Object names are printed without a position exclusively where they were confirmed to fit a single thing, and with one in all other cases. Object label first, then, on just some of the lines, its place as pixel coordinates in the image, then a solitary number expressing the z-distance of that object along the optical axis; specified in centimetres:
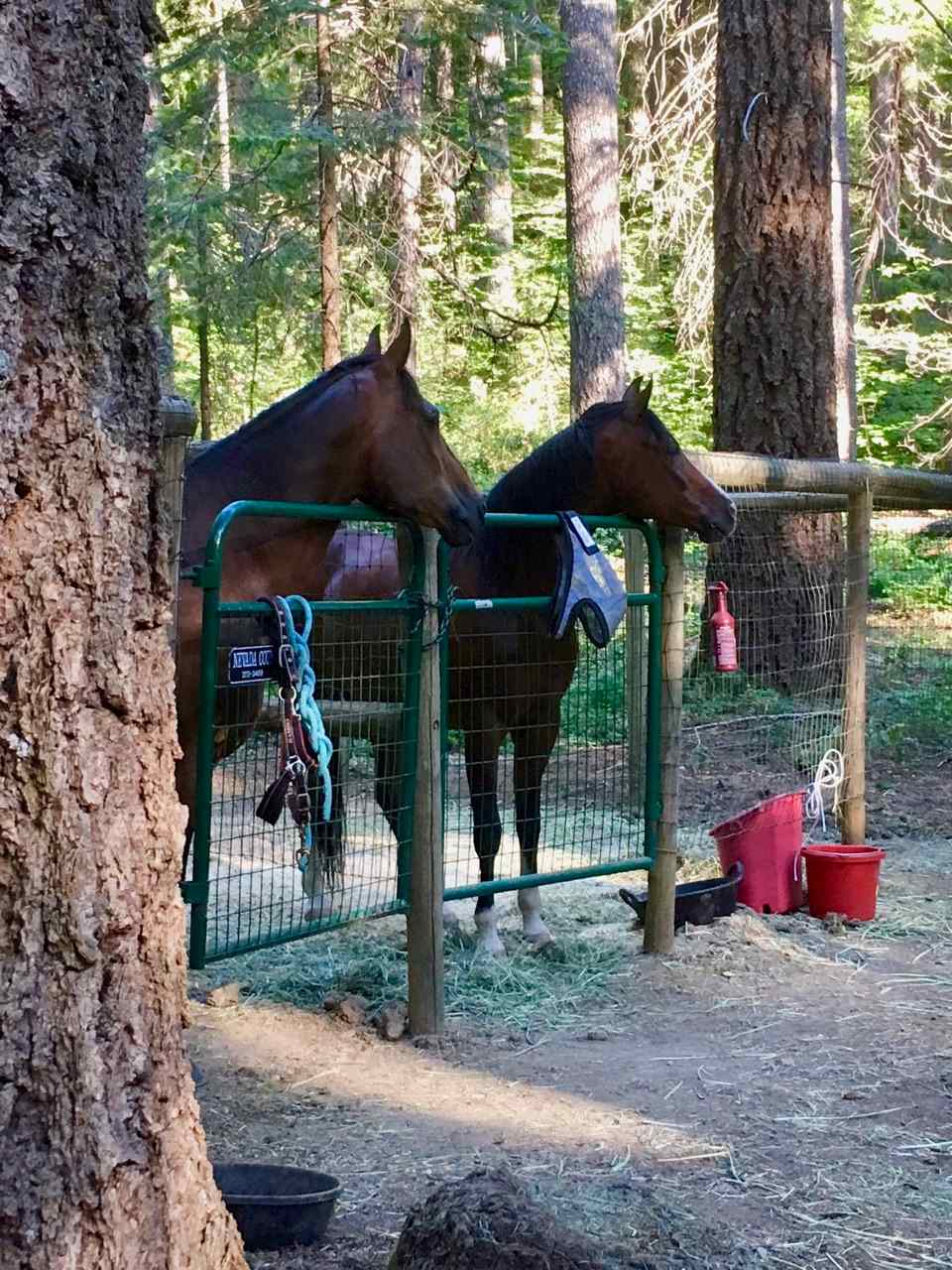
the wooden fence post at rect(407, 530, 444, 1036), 473
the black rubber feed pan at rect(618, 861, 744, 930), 597
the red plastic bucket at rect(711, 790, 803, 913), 619
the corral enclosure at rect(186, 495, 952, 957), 484
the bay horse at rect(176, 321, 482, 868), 470
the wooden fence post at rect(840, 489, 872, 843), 722
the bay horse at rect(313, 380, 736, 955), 563
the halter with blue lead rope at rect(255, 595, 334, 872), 400
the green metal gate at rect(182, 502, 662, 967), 402
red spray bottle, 605
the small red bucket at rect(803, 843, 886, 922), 615
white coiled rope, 688
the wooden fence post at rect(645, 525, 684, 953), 567
